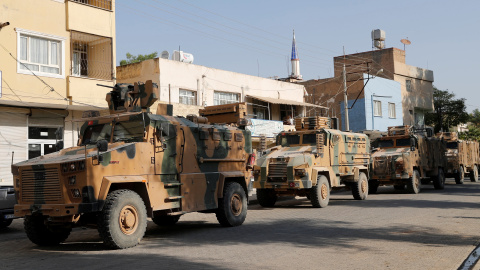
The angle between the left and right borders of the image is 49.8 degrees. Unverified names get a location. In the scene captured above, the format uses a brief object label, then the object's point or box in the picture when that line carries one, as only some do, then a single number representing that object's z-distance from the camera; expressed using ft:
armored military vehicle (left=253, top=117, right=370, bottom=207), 51.34
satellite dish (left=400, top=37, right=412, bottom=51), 160.17
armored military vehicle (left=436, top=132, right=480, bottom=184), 88.94
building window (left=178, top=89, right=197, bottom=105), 86.03
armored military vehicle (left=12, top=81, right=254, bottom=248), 28.12
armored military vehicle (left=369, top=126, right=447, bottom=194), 67.77
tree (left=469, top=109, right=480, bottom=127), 220.62
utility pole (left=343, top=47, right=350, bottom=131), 92.65
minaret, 178.09
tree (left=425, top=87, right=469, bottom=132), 157.79
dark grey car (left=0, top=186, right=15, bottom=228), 38.91
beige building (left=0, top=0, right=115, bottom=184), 58.95
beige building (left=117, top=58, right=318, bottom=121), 82.58
